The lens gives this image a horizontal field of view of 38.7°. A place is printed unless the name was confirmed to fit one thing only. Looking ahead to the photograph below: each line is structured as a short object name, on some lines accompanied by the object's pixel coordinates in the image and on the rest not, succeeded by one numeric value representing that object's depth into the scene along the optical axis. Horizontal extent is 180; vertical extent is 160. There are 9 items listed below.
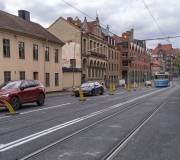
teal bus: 50.41
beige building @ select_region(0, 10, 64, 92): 24.77
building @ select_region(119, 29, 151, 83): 73.88
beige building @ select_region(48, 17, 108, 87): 43.62
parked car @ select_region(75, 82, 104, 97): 24.59
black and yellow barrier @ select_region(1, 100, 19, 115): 11.67
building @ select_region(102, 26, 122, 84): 60.31
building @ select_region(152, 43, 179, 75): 163.25
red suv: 13.16
